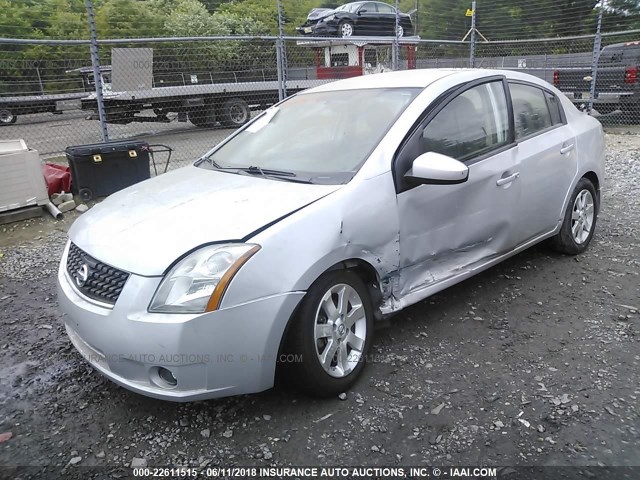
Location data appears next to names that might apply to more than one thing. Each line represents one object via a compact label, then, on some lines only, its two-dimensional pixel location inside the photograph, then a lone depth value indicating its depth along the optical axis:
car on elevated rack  16.62
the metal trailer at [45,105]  11.29
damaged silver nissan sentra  2.32
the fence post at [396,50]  10.39
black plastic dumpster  6.45
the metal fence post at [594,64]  10.67
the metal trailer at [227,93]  11.57
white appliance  5.79
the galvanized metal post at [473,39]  11.68
